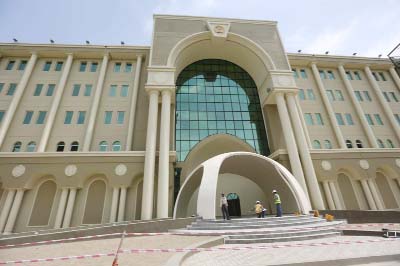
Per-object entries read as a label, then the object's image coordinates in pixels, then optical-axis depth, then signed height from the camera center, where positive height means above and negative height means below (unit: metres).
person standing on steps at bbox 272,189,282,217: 12.85 +0.65
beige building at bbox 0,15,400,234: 18.72 +10.17
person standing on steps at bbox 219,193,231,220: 12.48 +0.67
